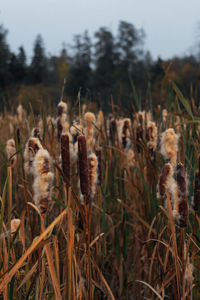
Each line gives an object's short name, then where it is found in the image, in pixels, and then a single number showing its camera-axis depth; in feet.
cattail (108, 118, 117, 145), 10.63
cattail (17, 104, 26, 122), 20.77
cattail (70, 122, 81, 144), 8.43
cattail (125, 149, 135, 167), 11.28
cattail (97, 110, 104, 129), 13.74
